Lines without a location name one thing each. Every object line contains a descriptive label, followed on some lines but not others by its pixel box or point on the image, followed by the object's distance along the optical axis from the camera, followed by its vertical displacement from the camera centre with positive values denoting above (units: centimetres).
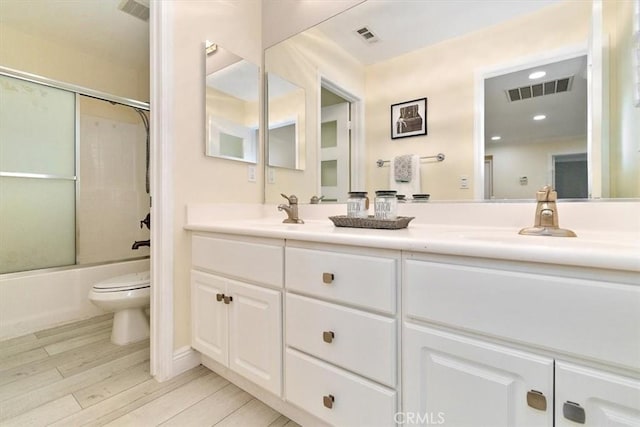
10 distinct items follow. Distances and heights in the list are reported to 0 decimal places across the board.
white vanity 59 -30
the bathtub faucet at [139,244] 211 -22
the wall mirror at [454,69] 99 +65
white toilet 178 -56
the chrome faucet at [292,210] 164 +3
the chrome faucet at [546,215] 94 -1
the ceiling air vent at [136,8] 218 +167
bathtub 194 -61
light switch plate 186 +28
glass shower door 226 +34
